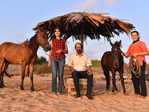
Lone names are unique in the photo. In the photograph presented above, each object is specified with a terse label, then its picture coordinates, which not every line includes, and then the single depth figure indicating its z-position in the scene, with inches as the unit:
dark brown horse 246.4
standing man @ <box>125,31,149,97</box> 219.8
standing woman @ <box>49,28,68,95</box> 223.6
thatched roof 280.9
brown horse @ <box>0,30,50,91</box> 233.1
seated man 215.8
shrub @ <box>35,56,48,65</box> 1169.2
